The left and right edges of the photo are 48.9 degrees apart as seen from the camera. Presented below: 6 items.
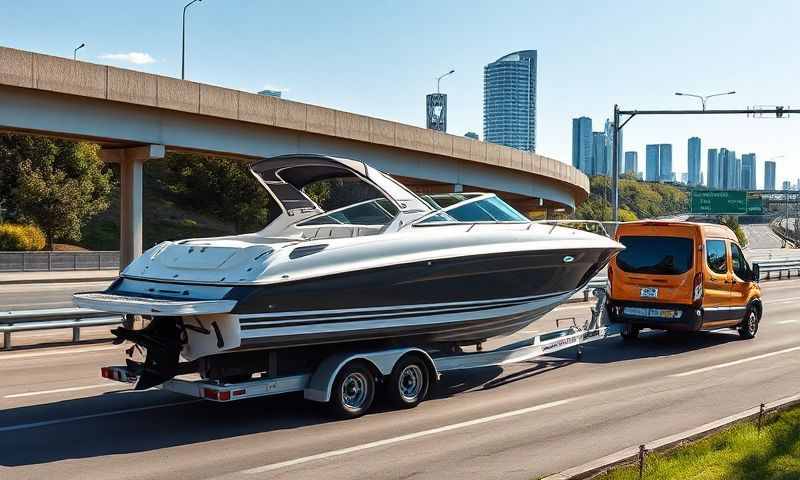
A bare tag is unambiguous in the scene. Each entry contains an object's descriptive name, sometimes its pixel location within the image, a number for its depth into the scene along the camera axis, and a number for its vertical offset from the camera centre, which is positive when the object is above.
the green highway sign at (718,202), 68.38 +3.17
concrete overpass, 20.36 +3.23
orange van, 14.95 -0.63
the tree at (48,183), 48.47 +2.83
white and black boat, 8.92 -0.42
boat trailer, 8.98 -1.54
